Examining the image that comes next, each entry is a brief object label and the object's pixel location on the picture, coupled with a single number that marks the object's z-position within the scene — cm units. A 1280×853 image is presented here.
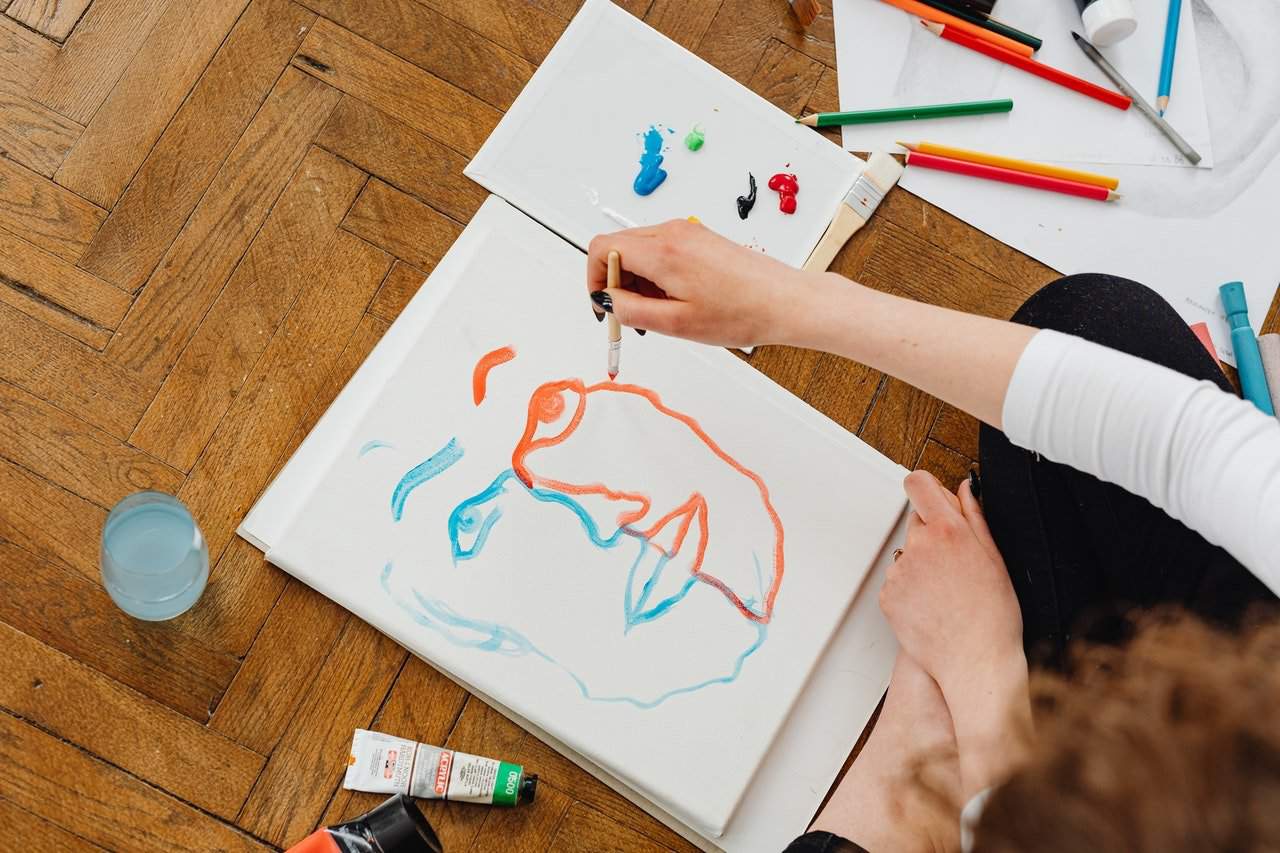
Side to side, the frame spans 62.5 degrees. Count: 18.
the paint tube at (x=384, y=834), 74
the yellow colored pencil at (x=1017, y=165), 95
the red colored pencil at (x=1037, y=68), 97
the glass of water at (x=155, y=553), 82
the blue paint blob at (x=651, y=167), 92
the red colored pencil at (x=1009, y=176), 95
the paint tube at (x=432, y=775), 82
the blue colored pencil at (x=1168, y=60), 98
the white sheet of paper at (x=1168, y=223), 96
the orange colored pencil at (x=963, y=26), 97
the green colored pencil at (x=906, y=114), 95
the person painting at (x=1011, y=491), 68
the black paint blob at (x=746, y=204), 93
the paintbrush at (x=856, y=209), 94
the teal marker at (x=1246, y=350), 92
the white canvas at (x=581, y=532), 83
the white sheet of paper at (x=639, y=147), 93
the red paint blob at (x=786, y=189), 93
